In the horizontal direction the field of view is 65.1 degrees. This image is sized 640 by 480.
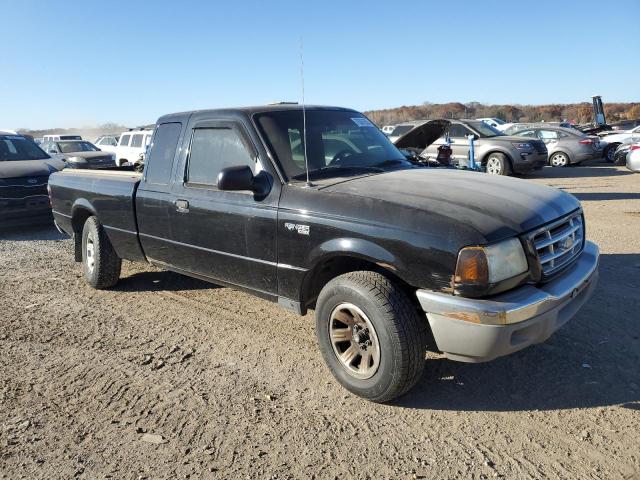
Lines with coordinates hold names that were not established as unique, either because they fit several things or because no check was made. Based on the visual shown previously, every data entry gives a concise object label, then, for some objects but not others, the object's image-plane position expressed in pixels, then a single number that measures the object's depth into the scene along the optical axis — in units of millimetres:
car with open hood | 14367
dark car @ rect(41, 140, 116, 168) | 16016
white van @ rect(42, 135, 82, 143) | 28278
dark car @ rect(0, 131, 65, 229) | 8781
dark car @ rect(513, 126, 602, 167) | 17578
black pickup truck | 2848
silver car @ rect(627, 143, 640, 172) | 12453
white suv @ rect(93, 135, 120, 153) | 22259
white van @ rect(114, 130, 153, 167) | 18547
